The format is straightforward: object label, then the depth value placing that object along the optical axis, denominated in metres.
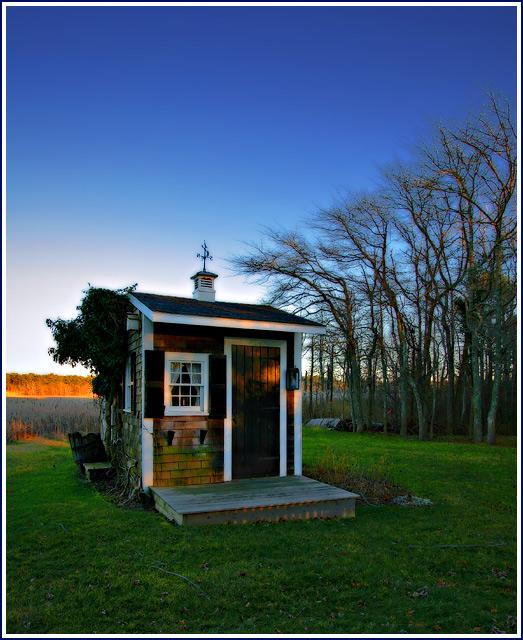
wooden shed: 7.14
